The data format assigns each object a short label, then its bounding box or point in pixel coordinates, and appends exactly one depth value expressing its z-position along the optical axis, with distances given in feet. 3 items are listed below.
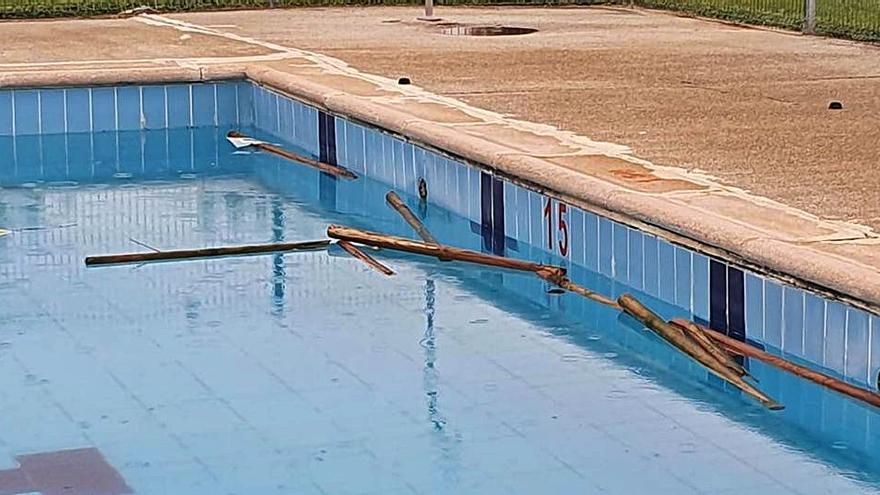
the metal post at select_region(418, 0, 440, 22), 39.84
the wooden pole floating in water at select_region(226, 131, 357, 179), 25.70
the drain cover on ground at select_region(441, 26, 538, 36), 36.96
